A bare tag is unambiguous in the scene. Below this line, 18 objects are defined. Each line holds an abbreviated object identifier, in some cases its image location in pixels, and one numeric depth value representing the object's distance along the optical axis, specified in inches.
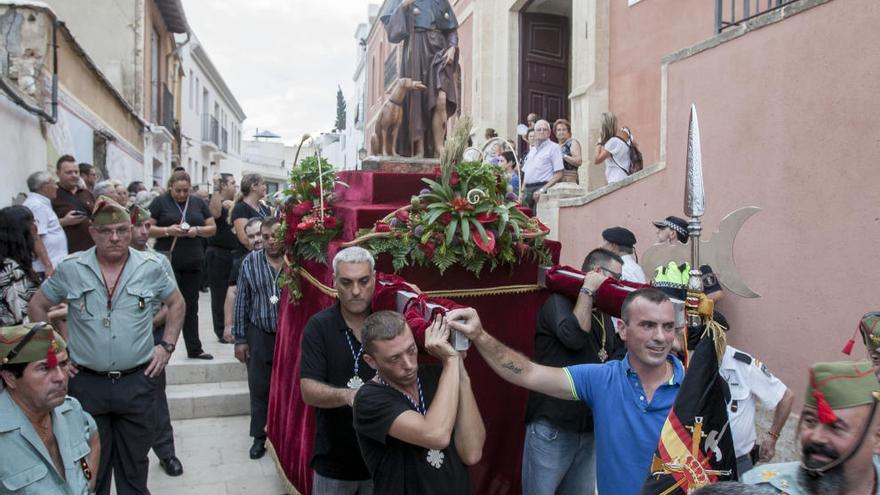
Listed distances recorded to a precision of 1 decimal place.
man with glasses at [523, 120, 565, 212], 394.3
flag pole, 97.3
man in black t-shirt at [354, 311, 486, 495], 98.4
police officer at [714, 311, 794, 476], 139.8
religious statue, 214.5
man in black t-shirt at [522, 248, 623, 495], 138.6
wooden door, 592.1
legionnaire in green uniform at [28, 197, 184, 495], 148.8
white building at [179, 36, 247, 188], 1115.3
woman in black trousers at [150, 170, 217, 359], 268.4
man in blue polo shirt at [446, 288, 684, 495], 108.6
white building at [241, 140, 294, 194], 1754.4
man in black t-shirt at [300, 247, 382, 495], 128.2
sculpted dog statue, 208.8
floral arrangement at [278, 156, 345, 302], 161.6
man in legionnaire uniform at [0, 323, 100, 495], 104.6
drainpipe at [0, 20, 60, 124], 287.3
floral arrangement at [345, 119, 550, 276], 144.4
